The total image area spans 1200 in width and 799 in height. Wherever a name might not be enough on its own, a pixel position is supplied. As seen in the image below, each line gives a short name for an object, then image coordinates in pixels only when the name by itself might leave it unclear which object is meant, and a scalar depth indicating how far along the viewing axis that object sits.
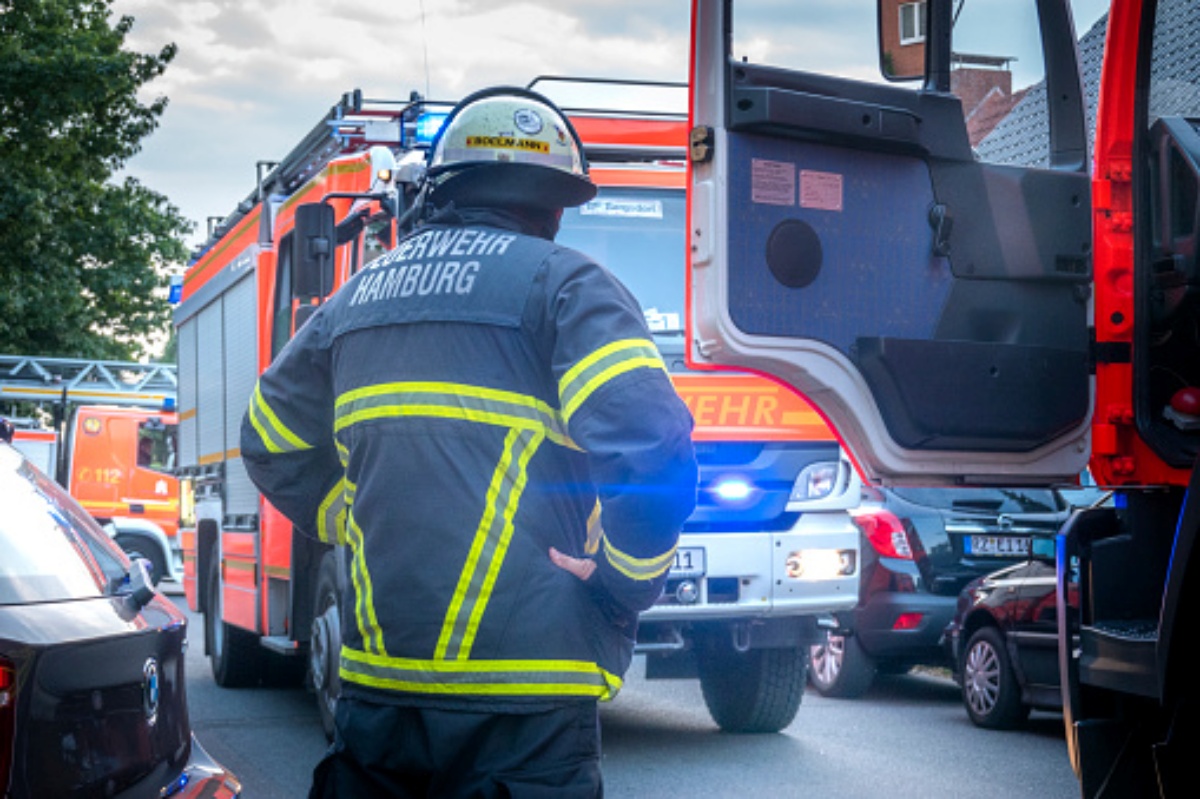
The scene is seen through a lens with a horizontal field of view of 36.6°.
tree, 27.09
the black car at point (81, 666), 3.47
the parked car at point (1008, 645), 9.06
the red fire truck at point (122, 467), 24.91
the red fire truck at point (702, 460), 8.30
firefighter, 3.06
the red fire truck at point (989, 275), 3.97
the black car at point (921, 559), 10.80
